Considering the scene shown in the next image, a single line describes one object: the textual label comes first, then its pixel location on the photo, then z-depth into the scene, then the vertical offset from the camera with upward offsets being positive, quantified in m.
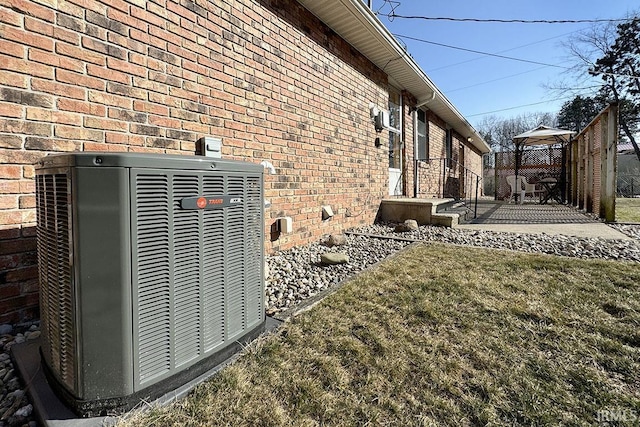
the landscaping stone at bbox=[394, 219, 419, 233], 4.87 -0.43
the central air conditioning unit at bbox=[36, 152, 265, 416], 1.07 -0.28
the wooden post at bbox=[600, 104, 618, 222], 5.31 +0.70
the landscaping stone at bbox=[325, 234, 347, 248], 3.96 -0.53
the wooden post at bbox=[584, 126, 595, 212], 6.63 +0.70
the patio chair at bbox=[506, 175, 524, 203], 10.86 +0.52
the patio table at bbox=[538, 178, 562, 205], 10.65 +0.37
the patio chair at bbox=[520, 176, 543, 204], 10.87 +0.50
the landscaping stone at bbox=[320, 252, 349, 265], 3.18 -0.62
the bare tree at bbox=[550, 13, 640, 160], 17.61 +8.36
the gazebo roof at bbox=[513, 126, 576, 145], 10.81 +2.48
